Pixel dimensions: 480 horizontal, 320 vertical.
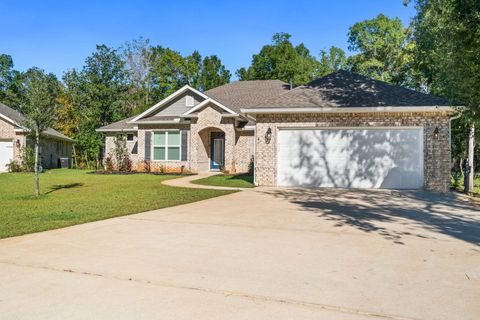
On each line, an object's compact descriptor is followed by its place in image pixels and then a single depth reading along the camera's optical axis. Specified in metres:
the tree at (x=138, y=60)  48.62
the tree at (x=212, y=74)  53.06
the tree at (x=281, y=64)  47.47
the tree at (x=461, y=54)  9.05
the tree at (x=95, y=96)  36.03
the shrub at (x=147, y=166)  24.77
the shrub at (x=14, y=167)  26.33
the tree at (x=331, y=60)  42.88
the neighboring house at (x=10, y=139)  27.03
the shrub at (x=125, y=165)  25.47
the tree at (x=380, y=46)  36.19
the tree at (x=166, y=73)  46.78
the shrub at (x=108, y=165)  26.20
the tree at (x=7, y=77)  53.06
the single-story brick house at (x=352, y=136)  14.88
